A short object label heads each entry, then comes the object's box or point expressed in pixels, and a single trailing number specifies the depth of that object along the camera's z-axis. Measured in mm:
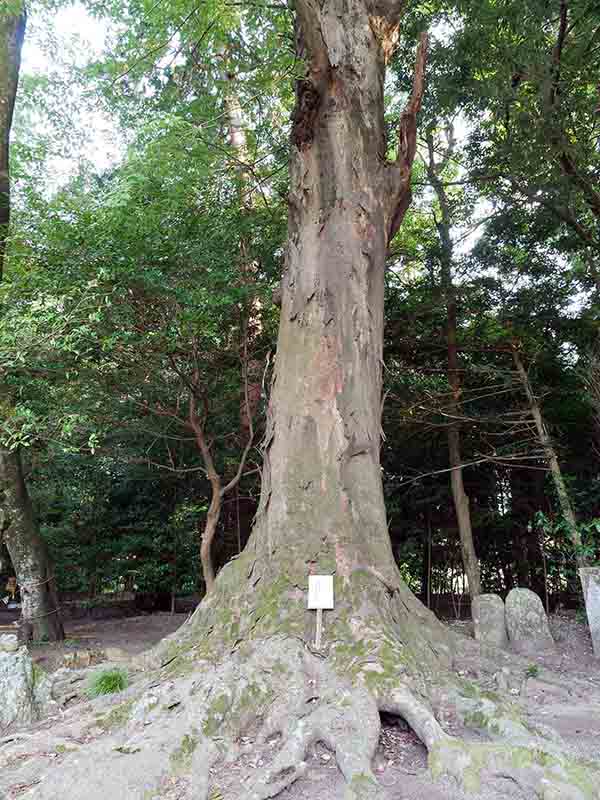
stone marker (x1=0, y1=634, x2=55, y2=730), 3646
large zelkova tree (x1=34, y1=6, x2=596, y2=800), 2514
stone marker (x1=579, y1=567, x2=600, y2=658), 5281
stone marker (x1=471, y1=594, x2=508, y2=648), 5461
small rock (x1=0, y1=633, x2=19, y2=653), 4852
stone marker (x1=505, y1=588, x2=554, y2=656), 5347
